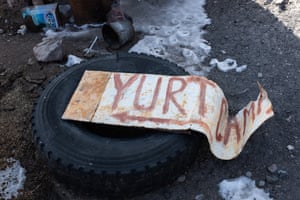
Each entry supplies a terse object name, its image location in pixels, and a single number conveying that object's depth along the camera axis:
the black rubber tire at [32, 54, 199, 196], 2.08
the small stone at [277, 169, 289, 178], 2.32
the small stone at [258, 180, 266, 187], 2.28
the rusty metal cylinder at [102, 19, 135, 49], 3.31
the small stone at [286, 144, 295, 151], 2.46
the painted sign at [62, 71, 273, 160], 2.29
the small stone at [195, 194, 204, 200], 2.24
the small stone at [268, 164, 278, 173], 2.34
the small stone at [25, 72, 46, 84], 3.02
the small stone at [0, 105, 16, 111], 2.83
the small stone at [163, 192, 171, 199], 2.25
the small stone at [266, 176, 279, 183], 2.29
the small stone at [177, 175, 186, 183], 2.32
